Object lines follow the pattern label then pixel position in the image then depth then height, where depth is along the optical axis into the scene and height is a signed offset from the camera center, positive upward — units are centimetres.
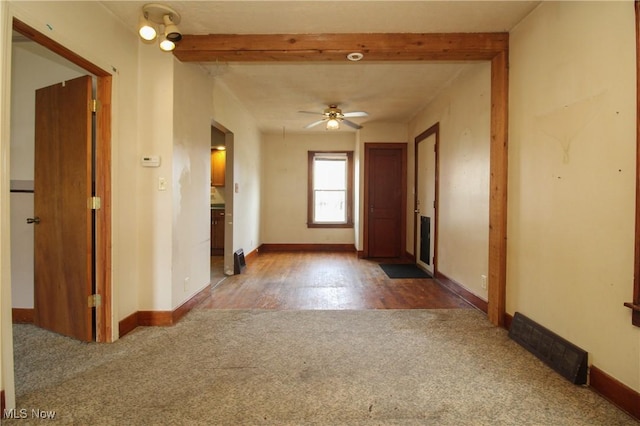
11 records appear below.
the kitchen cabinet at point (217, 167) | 640 +85
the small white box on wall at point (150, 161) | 274 +41
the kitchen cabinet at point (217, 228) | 634 -42
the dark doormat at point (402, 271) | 469 -100
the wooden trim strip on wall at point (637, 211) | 157 +0
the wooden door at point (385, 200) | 609 +17
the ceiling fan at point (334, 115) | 473 +143
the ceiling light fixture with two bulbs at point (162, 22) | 220 +141
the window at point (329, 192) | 718 +38
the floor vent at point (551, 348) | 189 -96
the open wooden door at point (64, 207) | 240 +0
